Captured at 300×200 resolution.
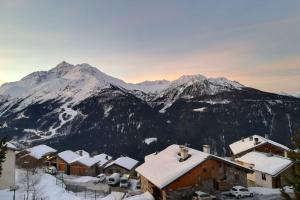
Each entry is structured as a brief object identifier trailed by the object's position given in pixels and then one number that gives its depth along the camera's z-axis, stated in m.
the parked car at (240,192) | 28.24
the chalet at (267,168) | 34.04
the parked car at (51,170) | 56.25
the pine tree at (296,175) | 13.70
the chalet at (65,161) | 67.02
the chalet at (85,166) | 65.25
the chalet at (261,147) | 49.64
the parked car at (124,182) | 47.39
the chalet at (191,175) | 27.11
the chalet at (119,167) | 63.50
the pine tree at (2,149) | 17.87
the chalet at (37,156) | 60.33
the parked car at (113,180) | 51.04
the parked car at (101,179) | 54.66
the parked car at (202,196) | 26.03
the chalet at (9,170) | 31.65
